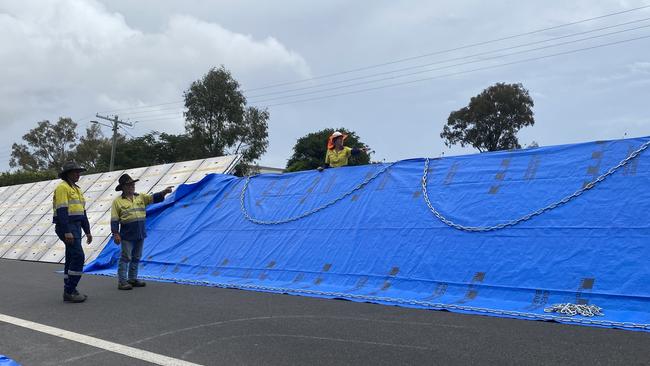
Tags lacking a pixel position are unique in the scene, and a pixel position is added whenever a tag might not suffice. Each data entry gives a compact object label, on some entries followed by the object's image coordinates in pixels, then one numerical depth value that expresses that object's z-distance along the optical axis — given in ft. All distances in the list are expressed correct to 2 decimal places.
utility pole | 142.20
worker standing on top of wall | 31.53
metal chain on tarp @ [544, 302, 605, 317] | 16.01
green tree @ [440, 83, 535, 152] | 156.66
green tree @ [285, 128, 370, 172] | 178.91
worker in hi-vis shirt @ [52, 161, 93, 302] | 21.81
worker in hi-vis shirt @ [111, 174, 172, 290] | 26.27
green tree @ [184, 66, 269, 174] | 140.36
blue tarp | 17.75
